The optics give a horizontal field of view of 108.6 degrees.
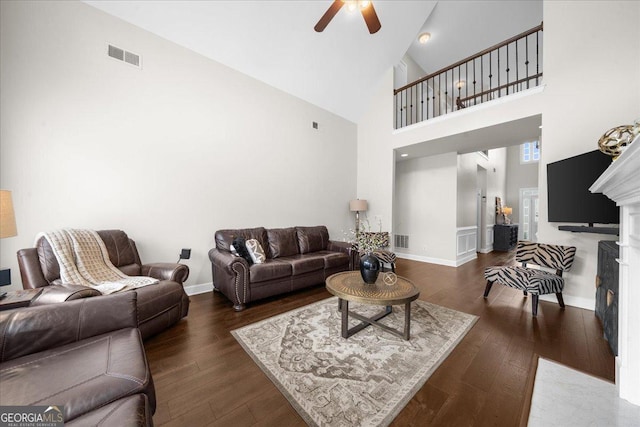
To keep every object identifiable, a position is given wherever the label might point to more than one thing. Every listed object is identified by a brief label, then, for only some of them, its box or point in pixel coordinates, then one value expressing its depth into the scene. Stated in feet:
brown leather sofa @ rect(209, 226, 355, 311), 9.24
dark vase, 7.50
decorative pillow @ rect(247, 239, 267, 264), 10.54
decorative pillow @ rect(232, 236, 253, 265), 10.38
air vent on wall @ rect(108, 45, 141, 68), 9.05
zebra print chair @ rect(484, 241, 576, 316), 8.83
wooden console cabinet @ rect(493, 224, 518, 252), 22.91
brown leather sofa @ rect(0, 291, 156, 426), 2.78
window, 27.76
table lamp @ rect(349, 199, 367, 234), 17.08
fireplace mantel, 4.31
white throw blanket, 7.00
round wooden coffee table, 6.49
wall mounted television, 8.20
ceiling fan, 8.52
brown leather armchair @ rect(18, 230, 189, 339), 6.64
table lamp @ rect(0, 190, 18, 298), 5.44
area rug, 4.60
